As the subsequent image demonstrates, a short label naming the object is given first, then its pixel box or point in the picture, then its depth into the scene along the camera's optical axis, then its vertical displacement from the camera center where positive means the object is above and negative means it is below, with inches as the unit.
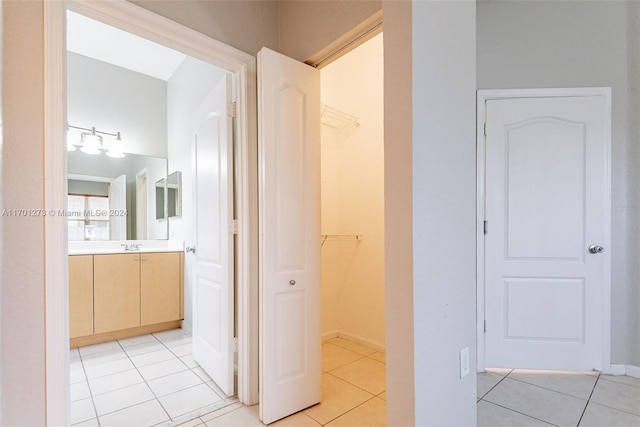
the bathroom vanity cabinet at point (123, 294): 110.1 -31.6
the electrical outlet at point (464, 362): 50.8 -24.9
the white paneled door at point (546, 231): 89.1 -6.2
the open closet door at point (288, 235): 67.1 -5.5
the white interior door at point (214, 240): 78.1 -7.8
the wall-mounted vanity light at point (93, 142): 125.2 +28.6
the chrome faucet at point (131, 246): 129.6 -14.7
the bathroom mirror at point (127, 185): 125.6 +10.8
